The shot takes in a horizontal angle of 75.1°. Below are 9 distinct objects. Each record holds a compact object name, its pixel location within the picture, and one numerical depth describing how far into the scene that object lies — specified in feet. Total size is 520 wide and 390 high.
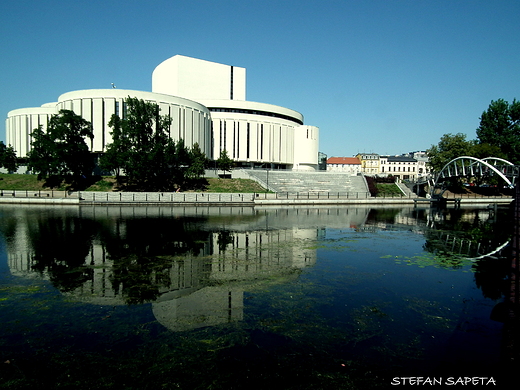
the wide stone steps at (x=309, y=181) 210.18
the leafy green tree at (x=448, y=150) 256.11
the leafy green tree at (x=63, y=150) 175.32
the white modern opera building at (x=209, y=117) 219.00
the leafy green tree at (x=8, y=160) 215.72
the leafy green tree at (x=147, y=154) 173.78
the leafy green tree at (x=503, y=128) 265.54
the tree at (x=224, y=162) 218.38
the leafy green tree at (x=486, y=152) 247.50
